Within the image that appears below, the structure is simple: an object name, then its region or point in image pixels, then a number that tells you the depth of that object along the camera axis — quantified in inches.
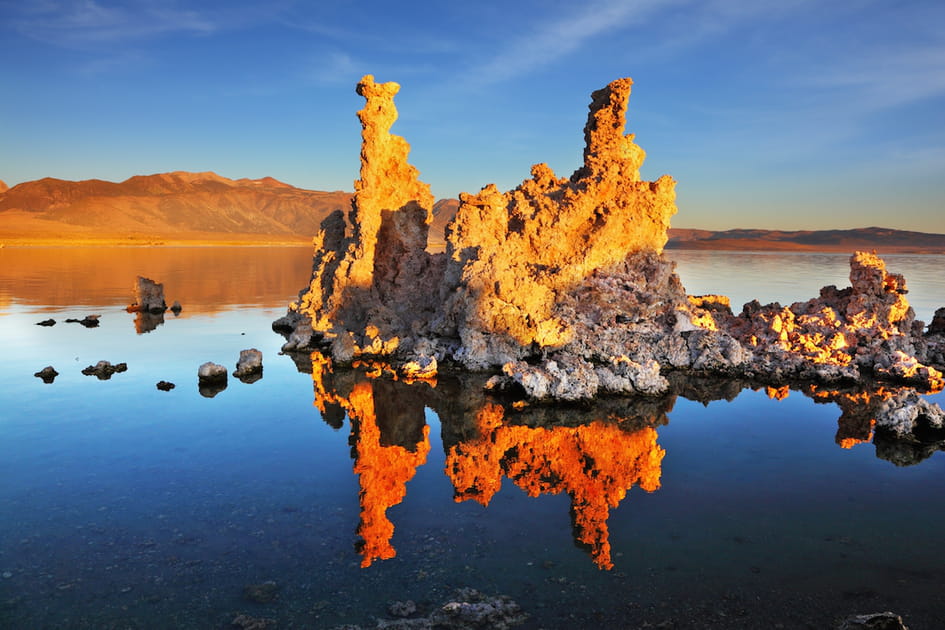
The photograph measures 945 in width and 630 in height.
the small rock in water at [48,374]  721.0
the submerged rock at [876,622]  282.7
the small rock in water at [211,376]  718.5
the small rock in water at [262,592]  304.5
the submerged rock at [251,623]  283.7
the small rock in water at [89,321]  1094.4
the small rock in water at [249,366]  764.0
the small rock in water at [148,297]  1290.6
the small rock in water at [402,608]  294.4
